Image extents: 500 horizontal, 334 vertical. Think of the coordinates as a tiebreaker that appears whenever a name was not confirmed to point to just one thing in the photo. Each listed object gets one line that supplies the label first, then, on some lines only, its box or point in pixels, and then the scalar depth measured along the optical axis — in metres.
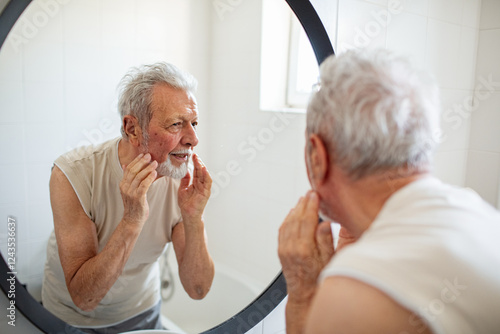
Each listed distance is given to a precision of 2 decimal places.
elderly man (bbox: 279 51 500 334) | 0.41
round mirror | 0.64
